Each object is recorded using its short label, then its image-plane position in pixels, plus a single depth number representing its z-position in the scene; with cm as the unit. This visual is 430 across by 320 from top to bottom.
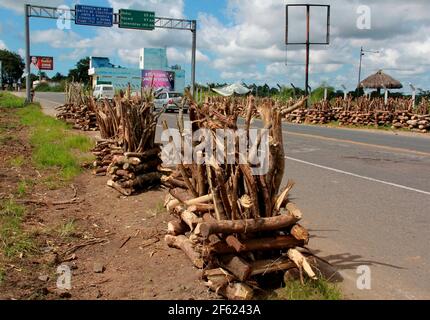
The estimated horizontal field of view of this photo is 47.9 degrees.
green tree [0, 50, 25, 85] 11775
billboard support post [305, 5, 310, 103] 3150
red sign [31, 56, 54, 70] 9782
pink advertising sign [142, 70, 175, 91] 5178
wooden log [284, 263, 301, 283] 436
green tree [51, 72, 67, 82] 11781
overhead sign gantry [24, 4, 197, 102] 3409
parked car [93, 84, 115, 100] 3378
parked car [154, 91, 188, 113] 3184
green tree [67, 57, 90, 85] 9788
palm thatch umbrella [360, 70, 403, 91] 3871
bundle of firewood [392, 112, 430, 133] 2443
